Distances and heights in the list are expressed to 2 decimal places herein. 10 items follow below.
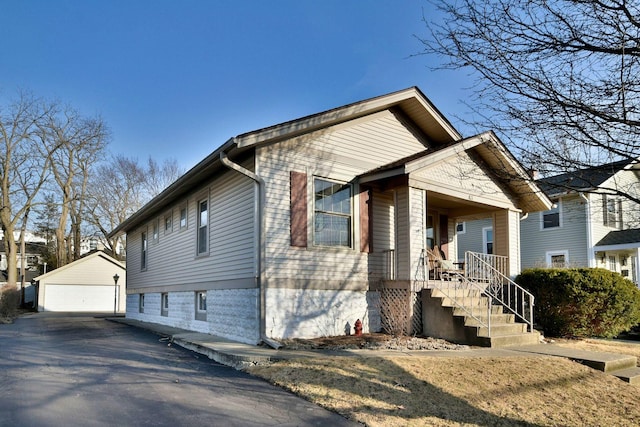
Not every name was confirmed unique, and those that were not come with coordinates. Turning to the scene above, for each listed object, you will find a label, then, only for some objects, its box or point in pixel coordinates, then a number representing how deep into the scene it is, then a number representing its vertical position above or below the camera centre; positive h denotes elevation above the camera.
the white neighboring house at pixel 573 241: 19.36 +0.62
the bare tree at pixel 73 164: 38.88 +7.84
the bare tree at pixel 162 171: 41.16 +7.39
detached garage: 34.47 -2.02
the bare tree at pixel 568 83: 4.62 +1.71
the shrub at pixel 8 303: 24.45 -2.35
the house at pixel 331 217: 9.84 +0.92
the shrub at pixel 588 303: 10.98 -1.07
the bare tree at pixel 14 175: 35.62 +6.38
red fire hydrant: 10.48 -1.49
